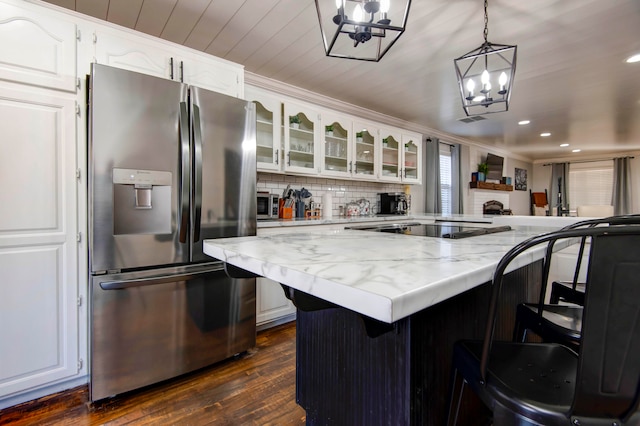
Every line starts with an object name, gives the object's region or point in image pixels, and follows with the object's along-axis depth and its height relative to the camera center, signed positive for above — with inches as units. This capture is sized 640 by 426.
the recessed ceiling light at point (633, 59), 107.5 +54.8
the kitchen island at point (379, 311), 22.9 -11.6
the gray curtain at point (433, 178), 204.2 +22.7
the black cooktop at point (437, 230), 55.3 -3.8
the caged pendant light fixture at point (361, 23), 49.8 +53.2
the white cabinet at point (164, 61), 73.8 +39.9
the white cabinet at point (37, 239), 63.6 -6.0
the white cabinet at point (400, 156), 165.5 +31.6
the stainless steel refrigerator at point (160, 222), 65.9 -2.5
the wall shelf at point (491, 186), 243.6 +22.0
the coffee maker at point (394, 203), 171.6 +5.0
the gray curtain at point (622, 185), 300.2 +26.7
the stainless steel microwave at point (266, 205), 120.4 +2.6
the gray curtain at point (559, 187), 338.6 +27.9
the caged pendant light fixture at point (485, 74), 72.8 +35.2
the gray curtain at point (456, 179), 225.8 +24.1
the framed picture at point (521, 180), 324.5 +34.8
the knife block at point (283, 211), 128.0 +0.2
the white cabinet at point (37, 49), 63.3 +35.0
